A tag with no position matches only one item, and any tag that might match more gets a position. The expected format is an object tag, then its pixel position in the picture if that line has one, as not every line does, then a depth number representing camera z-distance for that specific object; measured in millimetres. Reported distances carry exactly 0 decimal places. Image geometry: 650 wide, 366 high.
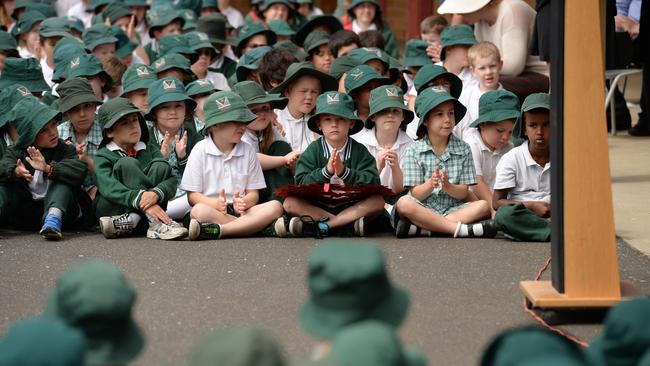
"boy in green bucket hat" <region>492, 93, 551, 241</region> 15602
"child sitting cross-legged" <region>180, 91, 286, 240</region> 15969
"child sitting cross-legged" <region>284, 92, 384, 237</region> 15648
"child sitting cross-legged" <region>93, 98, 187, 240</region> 15766
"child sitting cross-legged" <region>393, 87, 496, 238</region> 15344
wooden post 10453
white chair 22344
